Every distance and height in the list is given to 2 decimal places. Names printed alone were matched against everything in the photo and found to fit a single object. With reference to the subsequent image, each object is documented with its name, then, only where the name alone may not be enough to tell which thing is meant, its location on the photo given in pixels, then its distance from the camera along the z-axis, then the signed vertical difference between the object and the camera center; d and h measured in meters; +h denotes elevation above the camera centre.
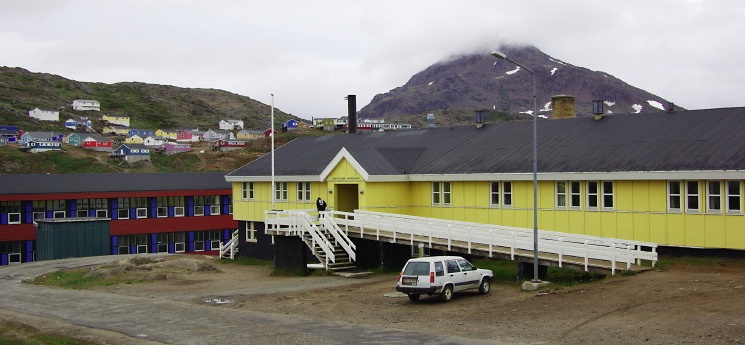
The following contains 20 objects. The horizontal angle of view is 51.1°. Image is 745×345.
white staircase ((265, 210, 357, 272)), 35.50 -2.54
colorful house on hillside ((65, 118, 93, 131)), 192.75 +15.17
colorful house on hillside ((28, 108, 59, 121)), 197.73 +18.30
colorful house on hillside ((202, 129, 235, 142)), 197.50 +12.02
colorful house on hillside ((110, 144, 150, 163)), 144.38 +5.88
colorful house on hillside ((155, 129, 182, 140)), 193.62 +12.58
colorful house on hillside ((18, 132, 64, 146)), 146.12 +9.29
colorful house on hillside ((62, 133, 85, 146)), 159.00 +9.30
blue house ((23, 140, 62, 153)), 141.75 +7.34
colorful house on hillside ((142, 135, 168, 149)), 169.49 +9.54
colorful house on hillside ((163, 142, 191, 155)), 161.25 +7.53
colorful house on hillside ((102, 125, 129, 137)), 196.62 +13.39
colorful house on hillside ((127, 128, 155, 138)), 184.38 +12.40
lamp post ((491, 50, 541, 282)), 25.15 -1.83
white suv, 24.58 -3.12
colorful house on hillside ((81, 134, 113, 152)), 154.50 +8.21
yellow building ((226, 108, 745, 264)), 28.47 +0.11
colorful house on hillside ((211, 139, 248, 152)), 161.62 +7.92
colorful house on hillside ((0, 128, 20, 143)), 156.12 +10.36
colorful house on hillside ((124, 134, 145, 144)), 176.25 +10.08
